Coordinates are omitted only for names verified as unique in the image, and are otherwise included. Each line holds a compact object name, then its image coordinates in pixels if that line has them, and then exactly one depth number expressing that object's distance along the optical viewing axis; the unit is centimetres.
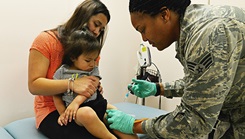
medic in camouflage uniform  87
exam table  161
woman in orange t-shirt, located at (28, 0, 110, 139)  150
